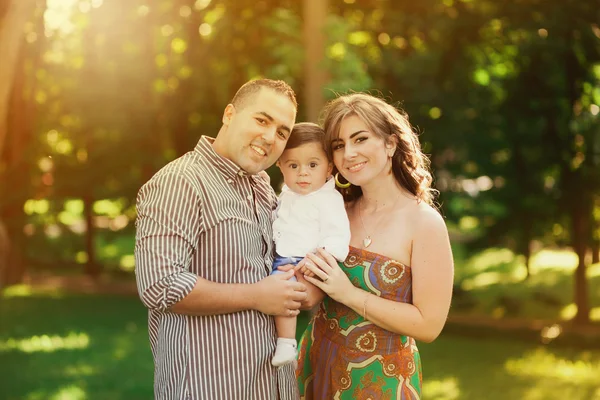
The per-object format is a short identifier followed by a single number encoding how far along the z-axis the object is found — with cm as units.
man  294
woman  339
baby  345
